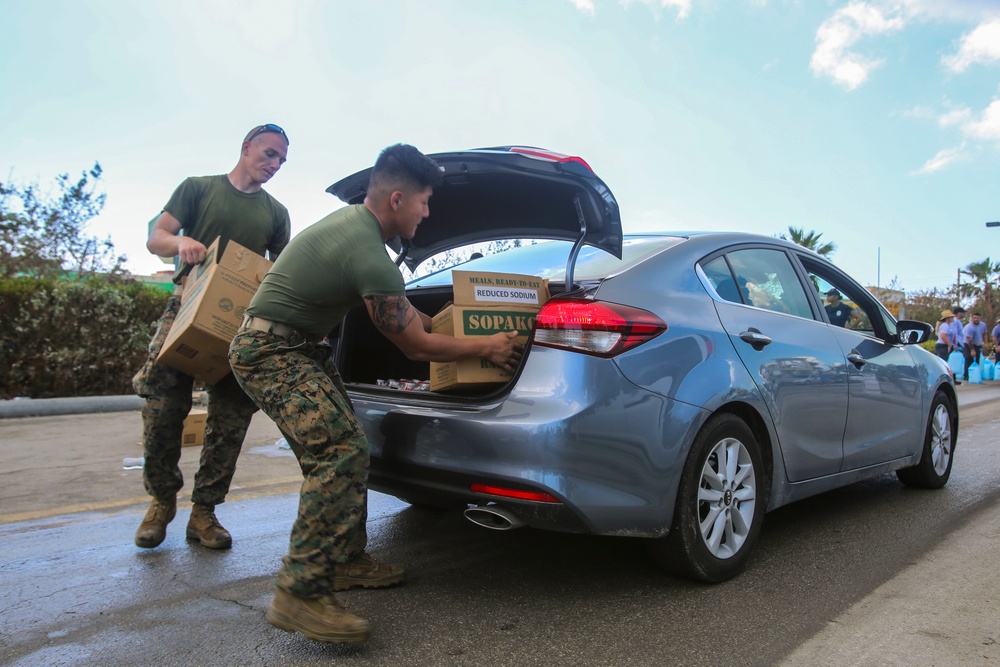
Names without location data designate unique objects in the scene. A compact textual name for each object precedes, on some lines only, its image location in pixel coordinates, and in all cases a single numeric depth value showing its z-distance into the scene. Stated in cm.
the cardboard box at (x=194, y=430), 630
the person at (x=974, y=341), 1612
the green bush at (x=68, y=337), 853
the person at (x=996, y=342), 1638
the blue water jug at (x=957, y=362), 1623
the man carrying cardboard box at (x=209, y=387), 348
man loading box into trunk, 244
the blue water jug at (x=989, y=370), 1661
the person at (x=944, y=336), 1550
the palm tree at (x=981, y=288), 3691
